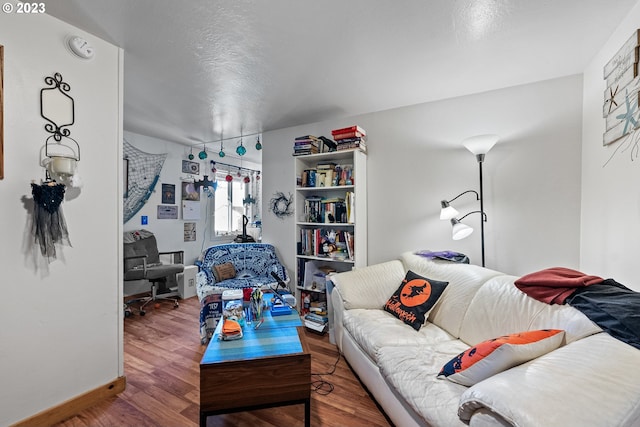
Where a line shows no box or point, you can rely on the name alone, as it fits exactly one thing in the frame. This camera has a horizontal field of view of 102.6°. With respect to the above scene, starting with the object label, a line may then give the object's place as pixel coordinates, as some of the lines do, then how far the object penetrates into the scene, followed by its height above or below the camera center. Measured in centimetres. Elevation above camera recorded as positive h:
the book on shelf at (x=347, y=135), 258 +79
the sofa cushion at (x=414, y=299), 183 -65
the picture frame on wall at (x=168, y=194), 390 +27
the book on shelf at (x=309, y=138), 280 +82
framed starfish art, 132 +68
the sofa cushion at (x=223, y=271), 294 -70
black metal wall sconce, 141 +48
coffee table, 125 -83
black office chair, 311 -73
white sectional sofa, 76 -59
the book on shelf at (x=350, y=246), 264 -34
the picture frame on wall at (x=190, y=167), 416 +74
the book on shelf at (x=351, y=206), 259 +7
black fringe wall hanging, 136 -2
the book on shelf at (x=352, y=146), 260 +69
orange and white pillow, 104 -59
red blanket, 130 -37
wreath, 324 +11
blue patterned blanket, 240 -71
